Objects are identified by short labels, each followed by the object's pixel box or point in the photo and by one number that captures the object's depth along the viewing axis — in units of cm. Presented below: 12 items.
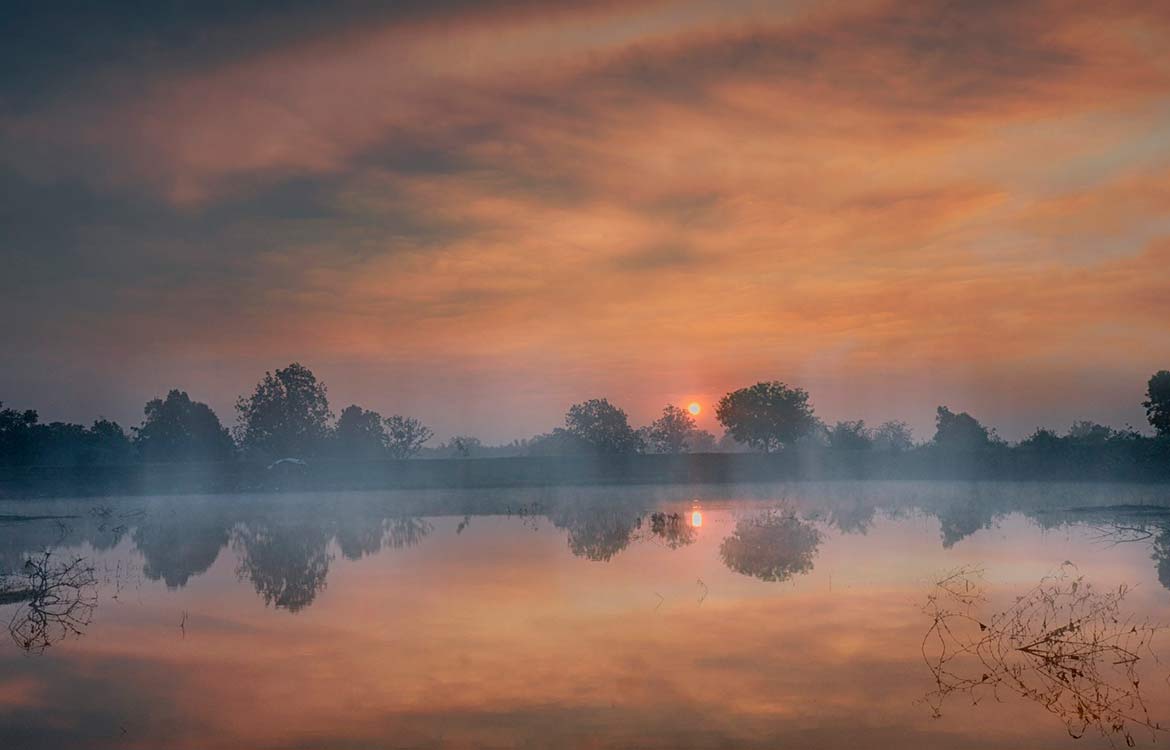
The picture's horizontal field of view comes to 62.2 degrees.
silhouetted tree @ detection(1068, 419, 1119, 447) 6923
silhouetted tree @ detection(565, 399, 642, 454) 15270
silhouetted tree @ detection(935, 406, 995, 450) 10875
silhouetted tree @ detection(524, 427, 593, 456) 14712
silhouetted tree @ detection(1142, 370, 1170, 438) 7248
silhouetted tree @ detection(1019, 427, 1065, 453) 6988
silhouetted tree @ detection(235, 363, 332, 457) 12506
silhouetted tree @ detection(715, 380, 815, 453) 13550
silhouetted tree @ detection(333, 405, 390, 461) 13238
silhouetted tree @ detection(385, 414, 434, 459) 15675
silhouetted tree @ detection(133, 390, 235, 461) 11881
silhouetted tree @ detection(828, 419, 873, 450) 10081
